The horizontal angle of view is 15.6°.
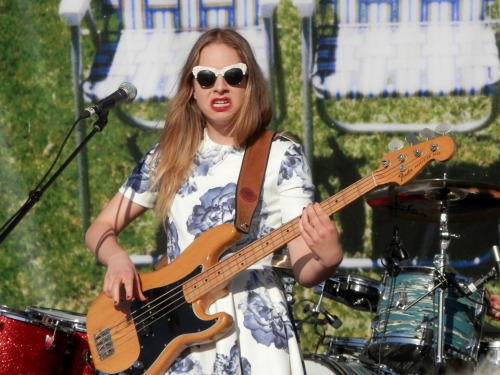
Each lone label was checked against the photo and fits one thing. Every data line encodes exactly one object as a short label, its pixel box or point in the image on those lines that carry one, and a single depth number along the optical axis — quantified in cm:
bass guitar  593
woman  590
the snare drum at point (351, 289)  910
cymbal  835
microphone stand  683
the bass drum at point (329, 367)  741
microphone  689
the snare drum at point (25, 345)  787
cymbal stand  813
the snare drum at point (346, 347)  894
